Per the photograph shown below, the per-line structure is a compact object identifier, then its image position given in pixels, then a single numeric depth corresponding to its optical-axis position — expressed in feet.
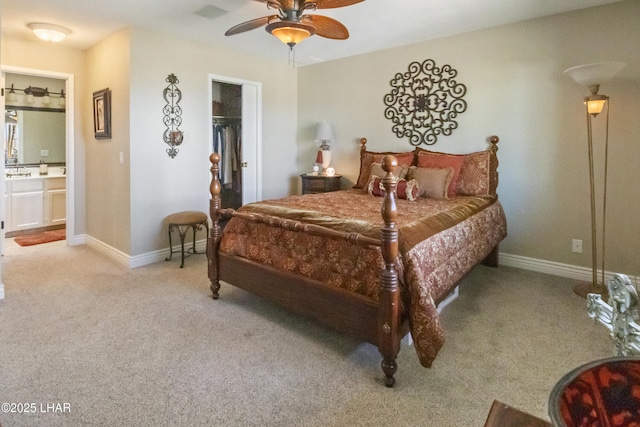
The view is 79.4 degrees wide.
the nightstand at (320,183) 15.83
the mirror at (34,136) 17.72
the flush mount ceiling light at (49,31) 11.90
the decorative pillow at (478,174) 12.01
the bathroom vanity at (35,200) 16.67
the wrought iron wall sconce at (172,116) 13.12
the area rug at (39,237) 15.70
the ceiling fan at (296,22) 7.89
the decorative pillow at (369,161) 13.46
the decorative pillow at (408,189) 11.30
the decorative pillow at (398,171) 12.42
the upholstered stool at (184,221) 12.62
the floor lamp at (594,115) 9.16
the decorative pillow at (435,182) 11.54
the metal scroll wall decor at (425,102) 13.29
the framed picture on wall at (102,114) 13.33
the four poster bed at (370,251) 6.33
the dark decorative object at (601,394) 2.06
